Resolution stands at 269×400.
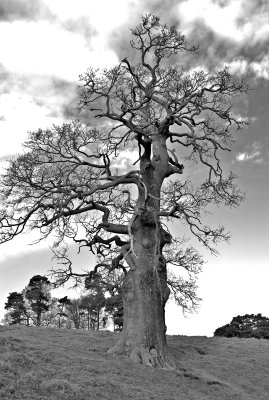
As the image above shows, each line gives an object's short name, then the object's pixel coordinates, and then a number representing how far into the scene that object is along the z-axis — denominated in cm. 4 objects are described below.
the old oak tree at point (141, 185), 1633
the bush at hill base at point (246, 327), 5201
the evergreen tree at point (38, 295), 4925
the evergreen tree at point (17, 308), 5084
